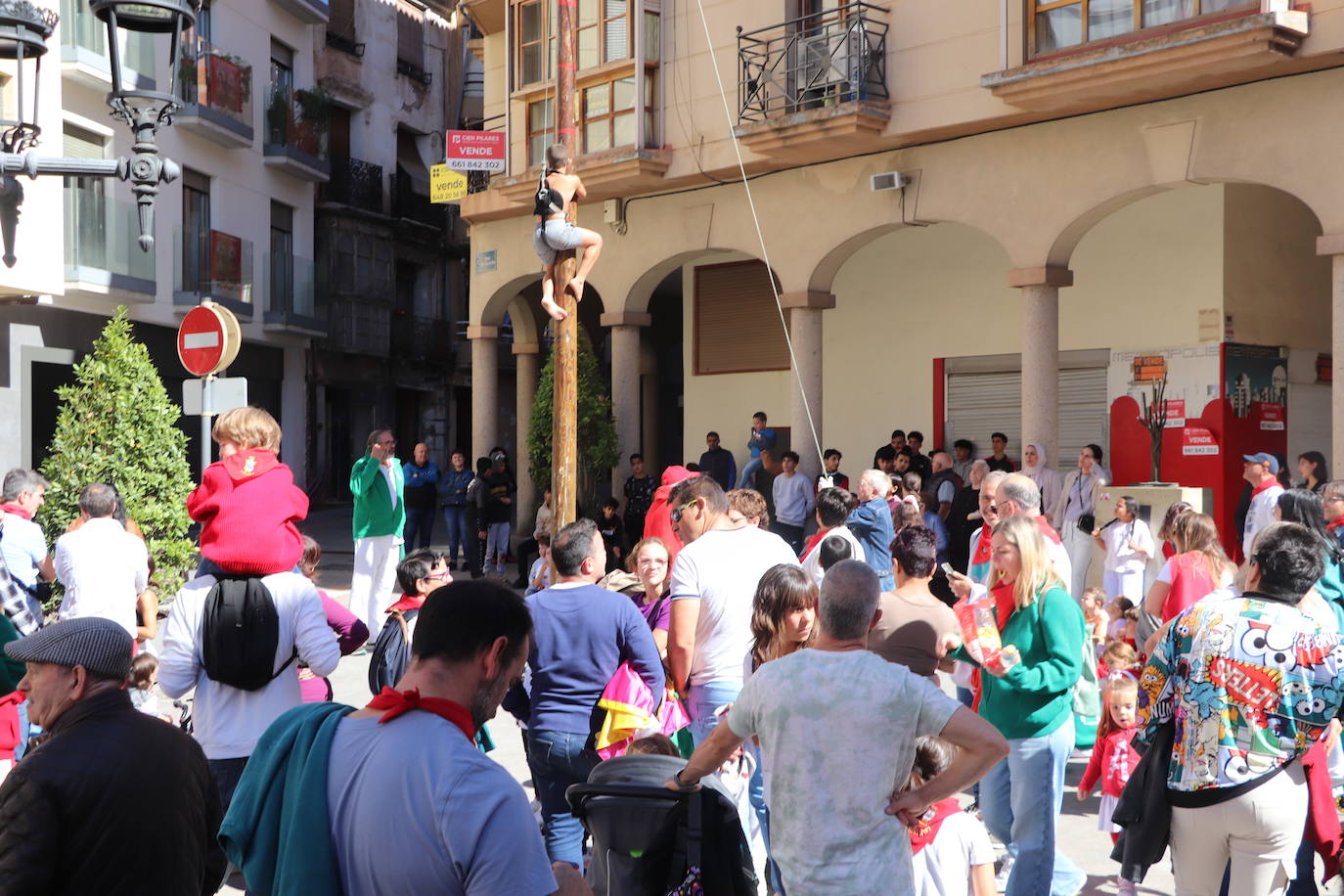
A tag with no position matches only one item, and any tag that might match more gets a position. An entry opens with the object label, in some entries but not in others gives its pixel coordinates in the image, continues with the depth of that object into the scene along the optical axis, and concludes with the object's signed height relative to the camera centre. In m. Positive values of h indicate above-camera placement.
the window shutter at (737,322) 19.61 +1.66
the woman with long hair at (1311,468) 11.52 -0.33
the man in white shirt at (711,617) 5.80 -0.84
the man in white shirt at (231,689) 4.88 -0.89
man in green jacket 11.96 -0.91
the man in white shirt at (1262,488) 10.59 -0.47
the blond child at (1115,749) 6.14 -1.53
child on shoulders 4.83 -0.29
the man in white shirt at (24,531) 7.87 -0.63
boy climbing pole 7.17 +1.19
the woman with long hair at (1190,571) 6.57 -0.71
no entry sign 9.61 +0.66
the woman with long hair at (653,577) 6.32 -0.73
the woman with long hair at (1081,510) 13.48 -0.85
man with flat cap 3.08 -0.89
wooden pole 7.48 +0.32
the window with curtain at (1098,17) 12.29 +4.02
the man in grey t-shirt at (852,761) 3.51 -0.90
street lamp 6.09 +1.63
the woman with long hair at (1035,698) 5.00 -1.04
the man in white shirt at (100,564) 7.53 -0.79
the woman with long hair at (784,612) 5.19 -0.73
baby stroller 3.44 -1.09
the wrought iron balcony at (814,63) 14.58 +4.25
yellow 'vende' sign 20.62 +3.91
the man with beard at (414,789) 2.37 -0.68
